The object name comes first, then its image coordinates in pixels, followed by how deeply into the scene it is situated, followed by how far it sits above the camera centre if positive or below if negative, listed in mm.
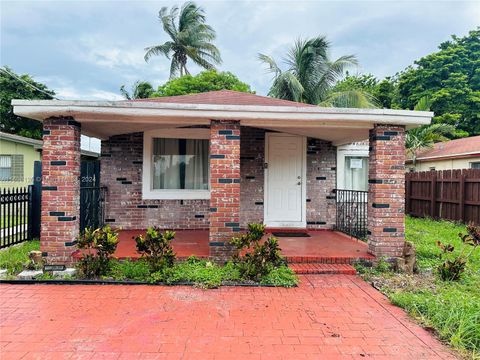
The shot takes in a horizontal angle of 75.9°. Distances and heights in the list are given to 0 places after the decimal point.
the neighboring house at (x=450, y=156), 12031 +1322
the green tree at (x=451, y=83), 19078 +6854
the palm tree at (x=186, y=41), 21333 +10033
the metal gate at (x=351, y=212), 6797 -596
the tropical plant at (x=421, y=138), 14297 +2327
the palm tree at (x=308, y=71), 16297 +6321
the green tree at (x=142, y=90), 22250 +6908
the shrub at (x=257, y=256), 4355 -997
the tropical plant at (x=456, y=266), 4359 -1122
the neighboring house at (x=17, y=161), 14203 +1044
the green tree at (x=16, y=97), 18500 +4971
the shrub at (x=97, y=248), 4281 -914
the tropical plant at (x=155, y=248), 4379 -905
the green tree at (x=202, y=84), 17984 +6055
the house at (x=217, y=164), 4680 +428
